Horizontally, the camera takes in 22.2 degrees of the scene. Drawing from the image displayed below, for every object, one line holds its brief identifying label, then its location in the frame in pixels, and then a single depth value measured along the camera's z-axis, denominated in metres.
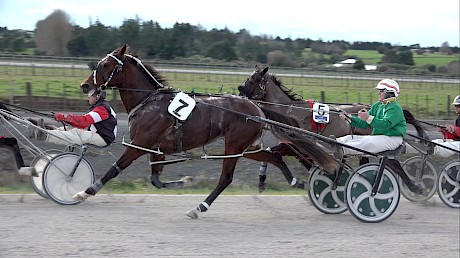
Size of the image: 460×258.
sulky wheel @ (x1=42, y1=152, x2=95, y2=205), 13.08
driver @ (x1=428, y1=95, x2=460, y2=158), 15.30
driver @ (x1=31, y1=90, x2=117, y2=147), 13.40
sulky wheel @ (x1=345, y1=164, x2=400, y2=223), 12.63
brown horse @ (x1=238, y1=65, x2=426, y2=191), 16.59
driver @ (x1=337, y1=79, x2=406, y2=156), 12.68
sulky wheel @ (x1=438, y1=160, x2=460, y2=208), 15.06
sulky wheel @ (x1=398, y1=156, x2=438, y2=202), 15.59
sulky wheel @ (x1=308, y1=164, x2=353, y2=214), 13.52
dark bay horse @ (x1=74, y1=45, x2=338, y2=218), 12.79
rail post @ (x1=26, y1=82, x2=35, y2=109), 33.10
